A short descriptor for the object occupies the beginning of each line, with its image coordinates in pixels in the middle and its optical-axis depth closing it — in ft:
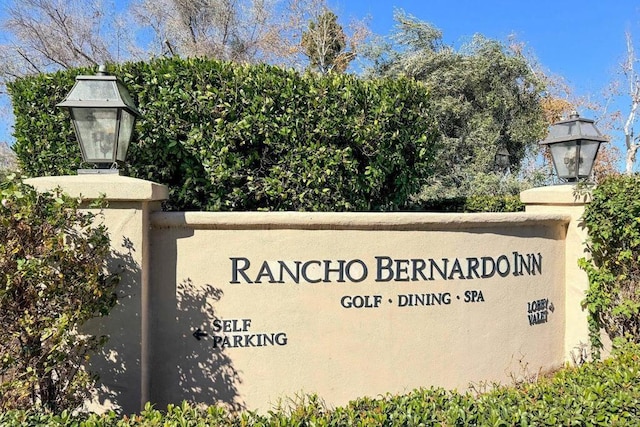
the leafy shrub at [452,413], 7.68
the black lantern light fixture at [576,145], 16.40
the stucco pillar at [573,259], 16.38
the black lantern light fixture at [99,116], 11.37
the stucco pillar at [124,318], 10.99
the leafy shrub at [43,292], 8.95
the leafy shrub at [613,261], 15.35
